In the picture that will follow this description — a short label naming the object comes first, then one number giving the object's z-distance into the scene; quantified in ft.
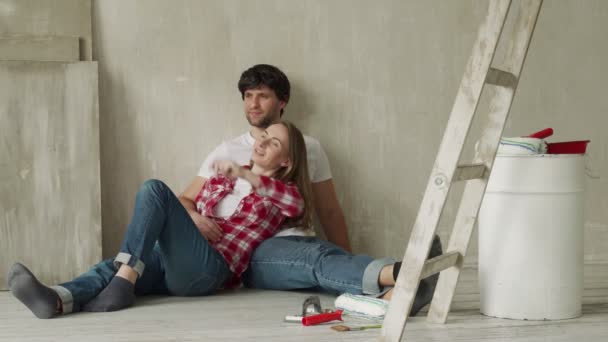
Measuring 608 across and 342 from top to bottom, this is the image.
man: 8.84
